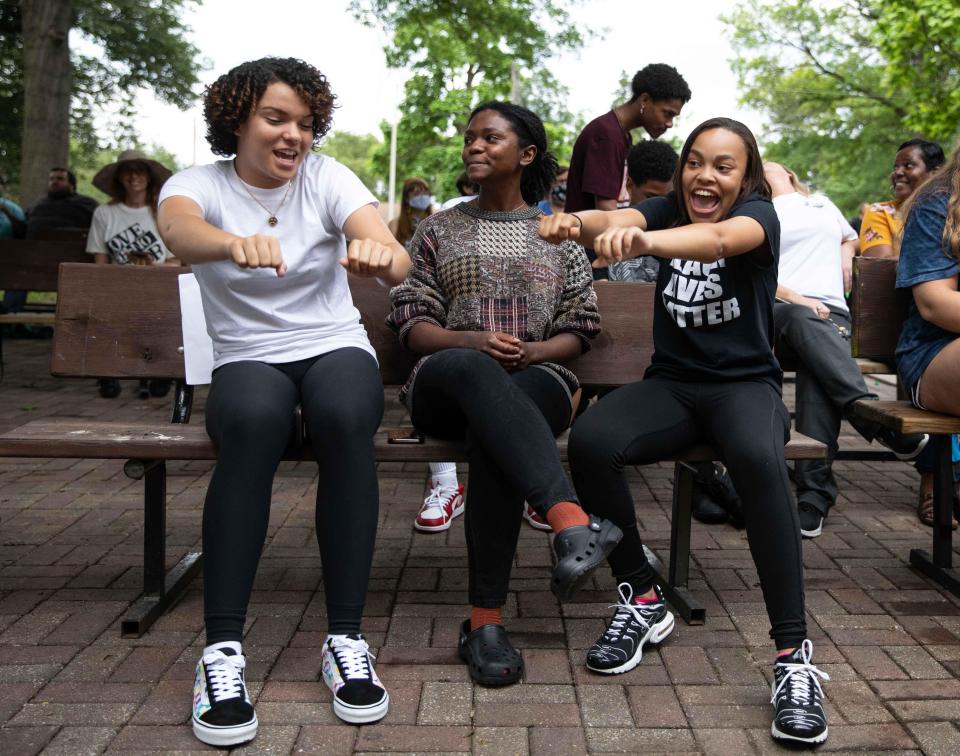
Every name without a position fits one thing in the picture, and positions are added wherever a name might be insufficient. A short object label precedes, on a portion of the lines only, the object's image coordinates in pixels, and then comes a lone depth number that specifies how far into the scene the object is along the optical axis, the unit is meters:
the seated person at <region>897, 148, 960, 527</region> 3.52
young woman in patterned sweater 2.82
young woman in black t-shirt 2.80
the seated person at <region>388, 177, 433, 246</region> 10.37
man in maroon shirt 5.05
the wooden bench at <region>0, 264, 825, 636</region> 3.16
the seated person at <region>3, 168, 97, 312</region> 10.74
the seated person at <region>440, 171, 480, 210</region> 8.67
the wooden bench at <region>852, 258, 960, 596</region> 3.56
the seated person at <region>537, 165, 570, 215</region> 8.15
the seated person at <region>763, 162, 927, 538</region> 4.48
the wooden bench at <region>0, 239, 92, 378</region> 8.34
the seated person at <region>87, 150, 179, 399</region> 7.78
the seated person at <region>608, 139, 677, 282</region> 5.15
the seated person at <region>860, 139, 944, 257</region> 6.05
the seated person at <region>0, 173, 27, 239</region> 10.45
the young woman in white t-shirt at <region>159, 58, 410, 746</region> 2.66
